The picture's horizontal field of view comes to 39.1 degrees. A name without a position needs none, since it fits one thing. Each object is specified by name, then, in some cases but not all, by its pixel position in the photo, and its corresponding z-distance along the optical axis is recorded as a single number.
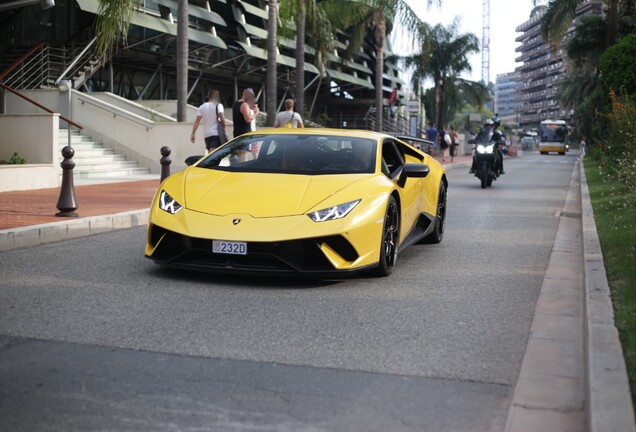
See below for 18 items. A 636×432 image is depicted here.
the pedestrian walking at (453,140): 50.55
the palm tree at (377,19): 40.62
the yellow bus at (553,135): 80.88
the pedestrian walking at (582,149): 51.39
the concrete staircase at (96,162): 21.51
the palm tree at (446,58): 68.19
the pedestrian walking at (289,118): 17.12
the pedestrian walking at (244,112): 15.72
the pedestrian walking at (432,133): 42.22
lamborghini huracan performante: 6.83
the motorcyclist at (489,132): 21.64
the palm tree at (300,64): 32.03
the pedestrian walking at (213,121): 16.17
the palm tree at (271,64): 26.75
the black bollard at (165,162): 14.52
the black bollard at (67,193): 11.01
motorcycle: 21.47
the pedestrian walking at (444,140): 49.87
